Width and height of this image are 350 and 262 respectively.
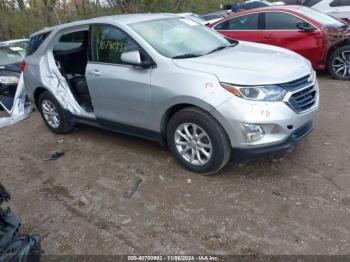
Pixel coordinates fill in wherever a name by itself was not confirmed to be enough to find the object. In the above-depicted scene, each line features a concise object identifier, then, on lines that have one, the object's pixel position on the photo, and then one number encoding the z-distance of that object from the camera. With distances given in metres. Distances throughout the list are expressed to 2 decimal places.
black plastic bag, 2.28
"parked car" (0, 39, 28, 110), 7.72
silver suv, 3.59
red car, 7.11
